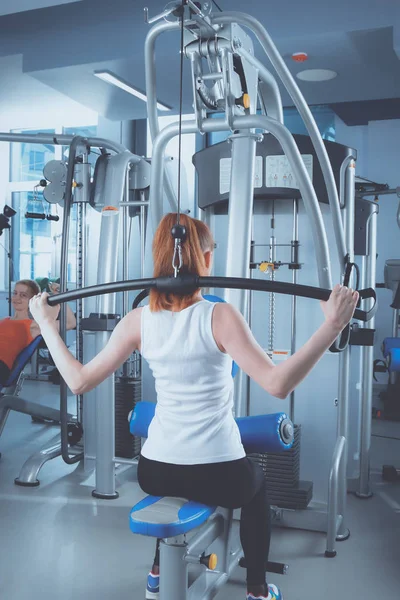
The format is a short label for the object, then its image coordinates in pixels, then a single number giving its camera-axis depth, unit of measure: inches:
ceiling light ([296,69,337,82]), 202.1
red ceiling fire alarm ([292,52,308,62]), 184.3
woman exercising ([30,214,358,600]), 61.2
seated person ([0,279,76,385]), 152.6
